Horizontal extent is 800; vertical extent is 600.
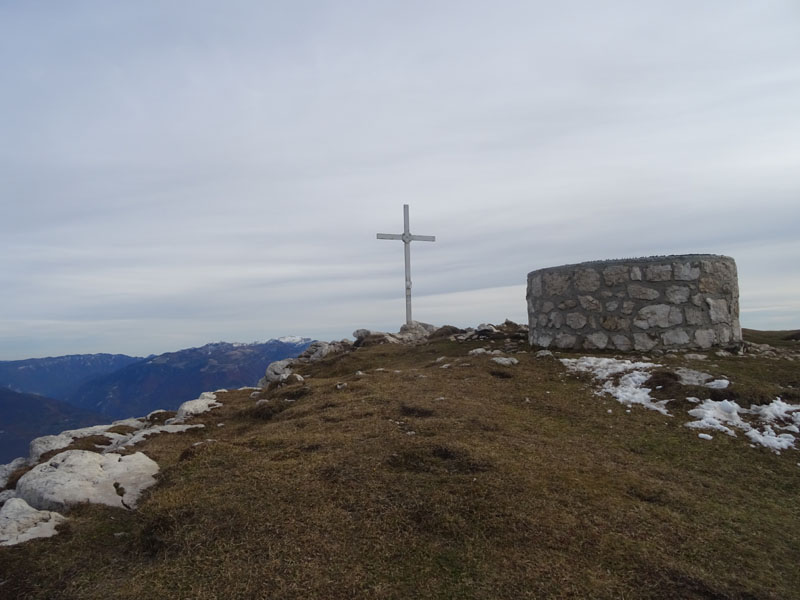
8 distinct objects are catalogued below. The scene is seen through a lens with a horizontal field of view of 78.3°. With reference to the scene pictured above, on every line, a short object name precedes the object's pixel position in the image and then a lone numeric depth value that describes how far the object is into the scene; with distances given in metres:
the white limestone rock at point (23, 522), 5.72
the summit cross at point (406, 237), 26.37
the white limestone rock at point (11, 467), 11.04
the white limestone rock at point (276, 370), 22.34
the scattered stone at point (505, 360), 13.94
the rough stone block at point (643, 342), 13.77
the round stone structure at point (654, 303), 13.70
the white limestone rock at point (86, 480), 6.88
